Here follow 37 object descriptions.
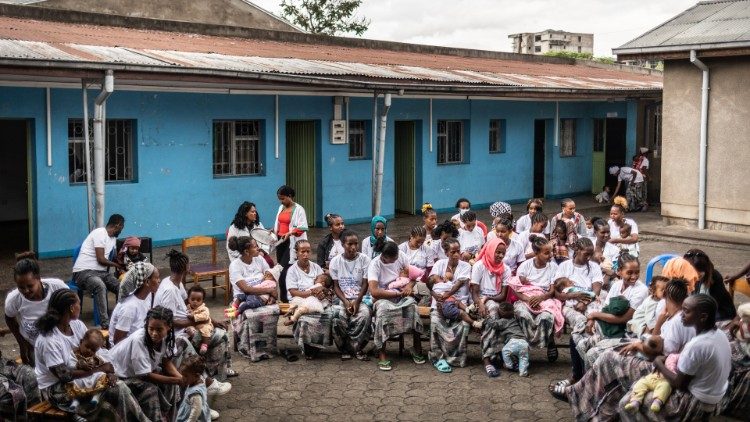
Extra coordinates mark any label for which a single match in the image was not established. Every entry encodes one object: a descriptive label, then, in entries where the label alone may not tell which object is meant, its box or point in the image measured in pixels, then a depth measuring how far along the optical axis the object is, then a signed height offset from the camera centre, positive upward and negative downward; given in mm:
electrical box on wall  17188 +443
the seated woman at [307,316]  8672 -1590
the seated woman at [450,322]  8469 -1614
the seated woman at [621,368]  6527 -1615
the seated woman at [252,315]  8672 -1572
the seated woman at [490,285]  8406 -1281
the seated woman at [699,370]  6113 -1495
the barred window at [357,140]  18062 +286
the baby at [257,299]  8781 -1444
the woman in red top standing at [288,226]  10773 -885
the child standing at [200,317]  7566 -1395
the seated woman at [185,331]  7316 -1507
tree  39156 +6218
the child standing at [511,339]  8234 -1733
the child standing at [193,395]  6598 -1817
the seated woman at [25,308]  6945 -1208
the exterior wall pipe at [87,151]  11422 +34
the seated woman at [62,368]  6203 -1517
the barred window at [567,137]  23250 +449
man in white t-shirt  9523 -1222
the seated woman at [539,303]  8398 -1443
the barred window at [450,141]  19922 +293
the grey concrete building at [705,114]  15633 +741
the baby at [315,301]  8680 -1460
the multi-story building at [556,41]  109181 +14232
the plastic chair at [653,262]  9555 -1166
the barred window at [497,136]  21234 +435
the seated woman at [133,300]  6871 -1161
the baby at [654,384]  6258 -1646
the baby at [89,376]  6191 -1551
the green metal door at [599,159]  23984 -128
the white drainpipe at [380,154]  13977 -1
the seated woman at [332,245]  9969 -1032
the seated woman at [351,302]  8719 -1481
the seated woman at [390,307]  8547 -1484
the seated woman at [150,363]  6371 -1519
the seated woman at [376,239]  9789 -945
